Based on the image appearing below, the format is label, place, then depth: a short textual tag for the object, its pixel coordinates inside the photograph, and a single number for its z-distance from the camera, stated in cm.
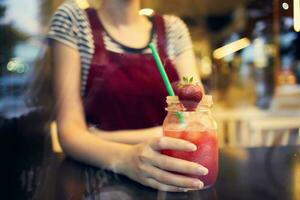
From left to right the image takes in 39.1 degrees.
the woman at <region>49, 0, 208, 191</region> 85
